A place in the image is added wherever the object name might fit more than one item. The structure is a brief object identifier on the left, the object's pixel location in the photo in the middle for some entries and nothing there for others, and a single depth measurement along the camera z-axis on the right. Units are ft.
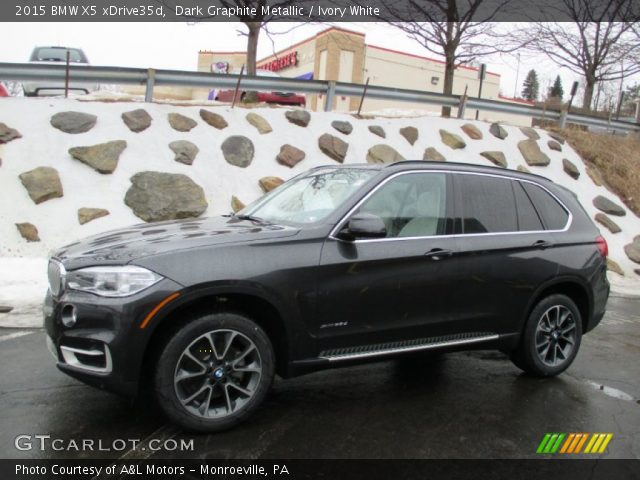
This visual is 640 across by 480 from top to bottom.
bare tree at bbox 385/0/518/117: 50.95
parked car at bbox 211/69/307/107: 49.96
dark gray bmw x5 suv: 10.57
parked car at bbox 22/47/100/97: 38.27
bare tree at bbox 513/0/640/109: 63.62
